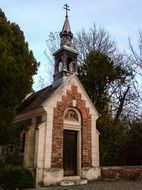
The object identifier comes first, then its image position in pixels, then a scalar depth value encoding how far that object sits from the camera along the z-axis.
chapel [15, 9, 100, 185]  9.41
